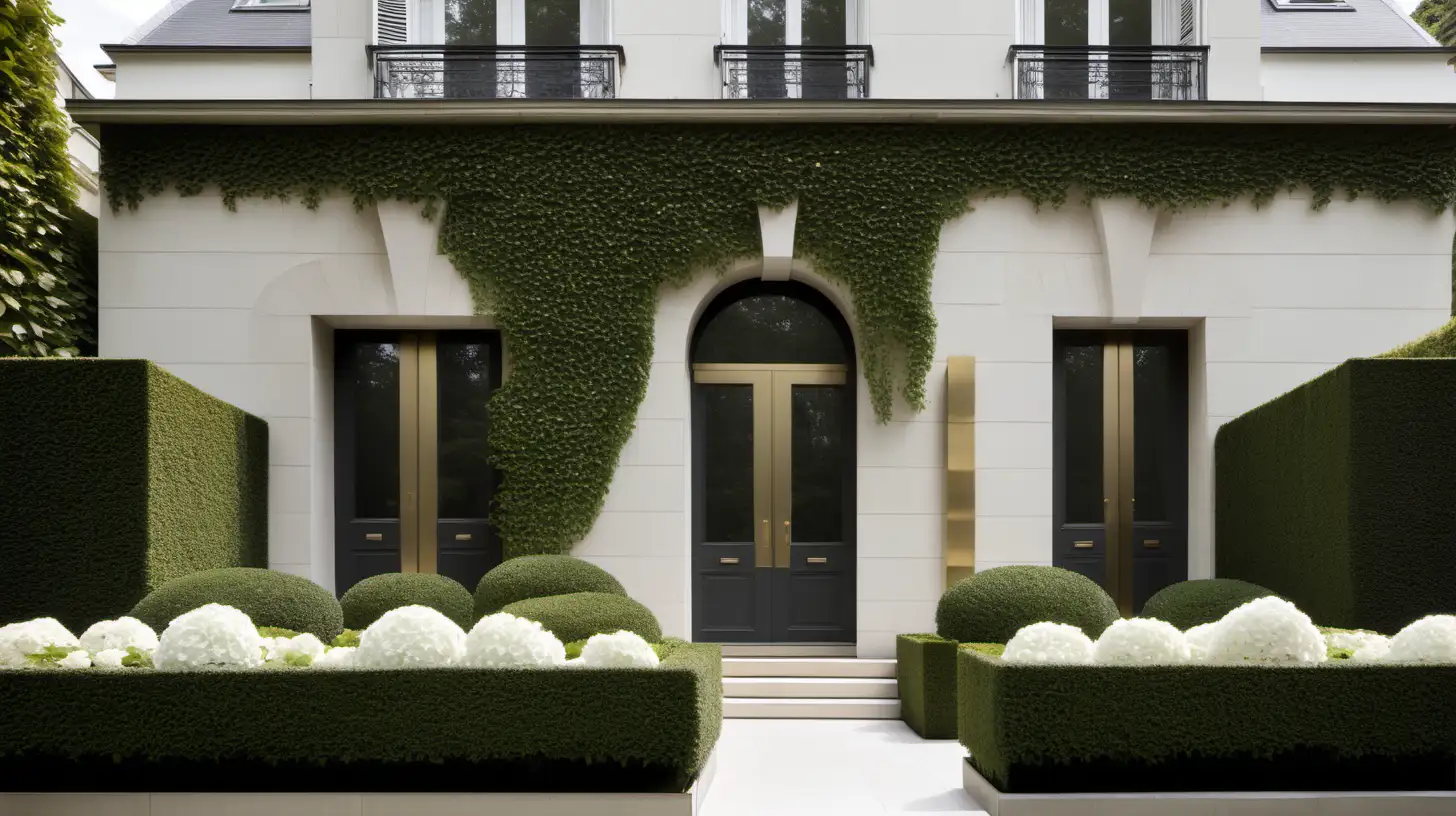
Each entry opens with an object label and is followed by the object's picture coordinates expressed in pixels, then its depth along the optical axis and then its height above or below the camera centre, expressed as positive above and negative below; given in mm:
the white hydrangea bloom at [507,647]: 7137 -1397
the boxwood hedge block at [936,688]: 10547 -2439
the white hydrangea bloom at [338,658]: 7174 -1524
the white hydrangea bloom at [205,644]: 7078 -1365
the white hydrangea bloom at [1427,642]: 7254 -1431
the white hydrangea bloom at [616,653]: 7262 -1472
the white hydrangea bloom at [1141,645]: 7168 -1417
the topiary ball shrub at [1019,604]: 10266 -1692
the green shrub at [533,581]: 10711 -1530
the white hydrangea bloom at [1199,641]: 7547 -1522
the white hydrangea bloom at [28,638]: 7566 -1434
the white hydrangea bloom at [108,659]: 7379 -1510
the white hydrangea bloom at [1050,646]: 7332 -1459
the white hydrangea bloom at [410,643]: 7023 -1353
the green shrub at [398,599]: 11102 -1735
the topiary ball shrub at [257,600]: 9484 -1525
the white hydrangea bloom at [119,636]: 7984 -1490
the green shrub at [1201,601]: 10516 -1714
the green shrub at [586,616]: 9312 -1603
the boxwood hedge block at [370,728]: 6805 -1782
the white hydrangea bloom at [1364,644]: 7633 -1586
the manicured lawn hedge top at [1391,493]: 9688 -701
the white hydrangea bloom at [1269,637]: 7148 -1374
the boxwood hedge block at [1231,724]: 6883 -1802
